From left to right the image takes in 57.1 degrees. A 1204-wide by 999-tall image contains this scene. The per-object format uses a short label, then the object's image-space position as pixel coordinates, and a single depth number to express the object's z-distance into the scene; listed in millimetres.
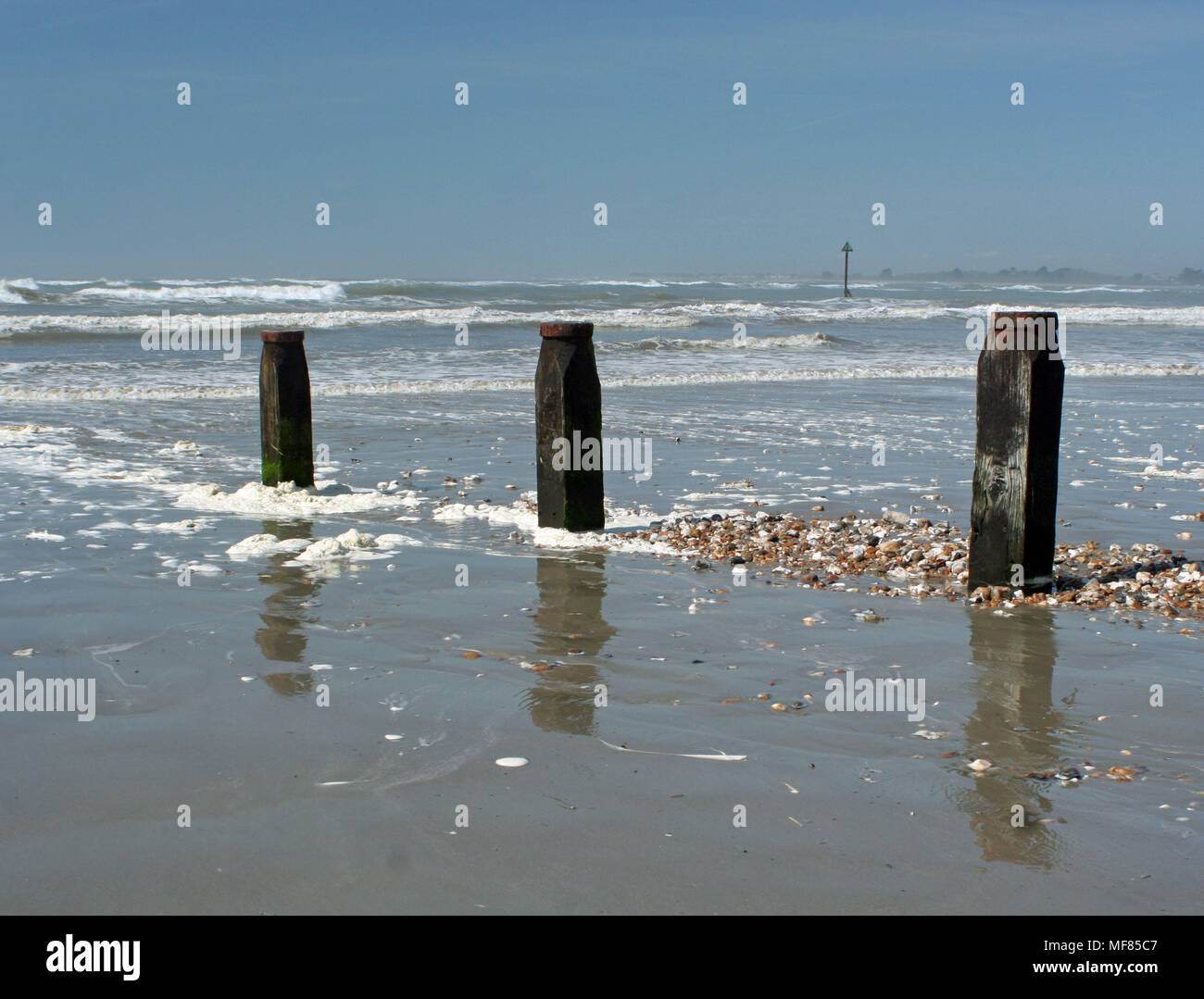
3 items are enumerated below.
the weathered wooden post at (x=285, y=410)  8266
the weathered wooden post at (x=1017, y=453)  5594
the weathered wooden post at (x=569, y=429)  6961
